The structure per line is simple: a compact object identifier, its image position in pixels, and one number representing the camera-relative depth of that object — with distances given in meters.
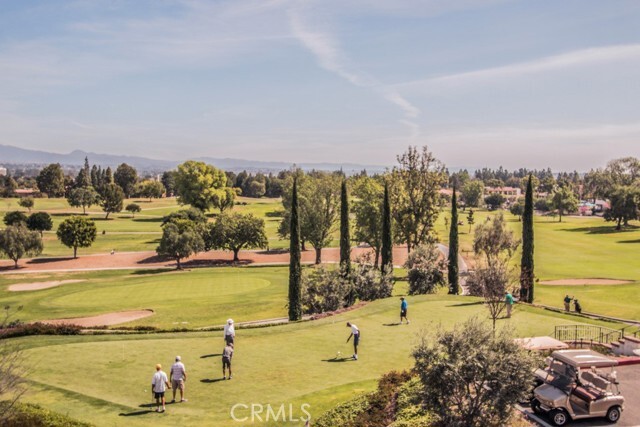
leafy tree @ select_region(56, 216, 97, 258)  79.62
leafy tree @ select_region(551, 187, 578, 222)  149.62
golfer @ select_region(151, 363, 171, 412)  17.91
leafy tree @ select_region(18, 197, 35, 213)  124.75
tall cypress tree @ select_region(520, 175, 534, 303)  43.16
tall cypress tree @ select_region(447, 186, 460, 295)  48.31
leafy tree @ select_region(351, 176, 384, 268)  68.75
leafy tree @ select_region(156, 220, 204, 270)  74.06
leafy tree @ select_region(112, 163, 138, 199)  186.50
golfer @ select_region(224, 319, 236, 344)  22.59
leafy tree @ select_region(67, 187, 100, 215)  130.75
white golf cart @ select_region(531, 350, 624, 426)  16.42
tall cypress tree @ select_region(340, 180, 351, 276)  46.03
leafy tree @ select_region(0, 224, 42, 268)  69.62
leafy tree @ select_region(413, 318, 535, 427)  14.23
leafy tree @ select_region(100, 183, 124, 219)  124.88
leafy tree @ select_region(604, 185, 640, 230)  111.27
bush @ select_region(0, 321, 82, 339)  27.45
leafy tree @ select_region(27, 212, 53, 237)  89.75
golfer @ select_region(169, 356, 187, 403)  18.62
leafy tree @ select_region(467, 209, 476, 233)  123.34
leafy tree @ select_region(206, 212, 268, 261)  81.69
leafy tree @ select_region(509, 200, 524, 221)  153.73
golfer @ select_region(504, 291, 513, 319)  31.16
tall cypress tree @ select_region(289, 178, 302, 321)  39.06
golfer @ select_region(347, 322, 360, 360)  23.98
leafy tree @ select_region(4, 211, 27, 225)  85.22
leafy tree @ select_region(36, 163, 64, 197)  174.50
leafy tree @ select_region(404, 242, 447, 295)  45.66
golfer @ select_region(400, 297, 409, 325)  30.67
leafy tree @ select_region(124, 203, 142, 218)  135.25
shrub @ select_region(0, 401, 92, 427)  14.37
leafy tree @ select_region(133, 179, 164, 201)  189.00
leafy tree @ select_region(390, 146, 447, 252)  62.22
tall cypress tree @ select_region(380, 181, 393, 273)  48.25
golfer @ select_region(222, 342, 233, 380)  20.80
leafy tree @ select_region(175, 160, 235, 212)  120.62
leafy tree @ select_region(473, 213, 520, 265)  50.62
